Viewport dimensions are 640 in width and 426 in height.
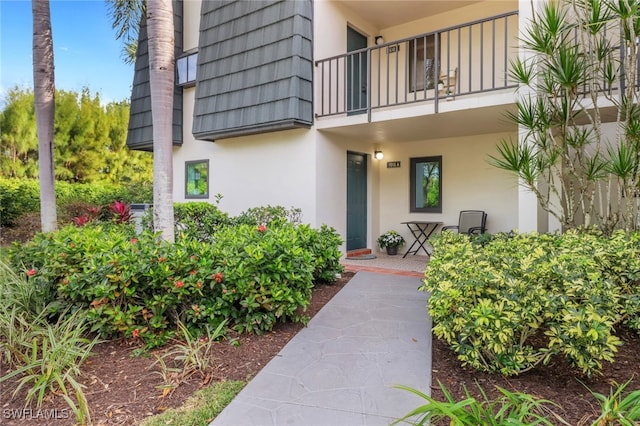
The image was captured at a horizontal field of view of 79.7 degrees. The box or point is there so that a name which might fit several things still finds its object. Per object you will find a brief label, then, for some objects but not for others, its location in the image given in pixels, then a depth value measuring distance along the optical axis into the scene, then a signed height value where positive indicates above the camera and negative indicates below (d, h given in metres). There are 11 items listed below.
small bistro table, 8.39 -0.66
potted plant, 8.57 -0.88
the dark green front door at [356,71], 8.08 +2.84
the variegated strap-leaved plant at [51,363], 2.52 -1.17
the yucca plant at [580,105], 4.25 +1.20
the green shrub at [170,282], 3.35 -0.72
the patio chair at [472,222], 7.50 -0.39
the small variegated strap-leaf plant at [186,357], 2.86 -1.26
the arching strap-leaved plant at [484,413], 1.98 -1.14
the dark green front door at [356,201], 8.37 +0.03
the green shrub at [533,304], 2.40 -0.69
